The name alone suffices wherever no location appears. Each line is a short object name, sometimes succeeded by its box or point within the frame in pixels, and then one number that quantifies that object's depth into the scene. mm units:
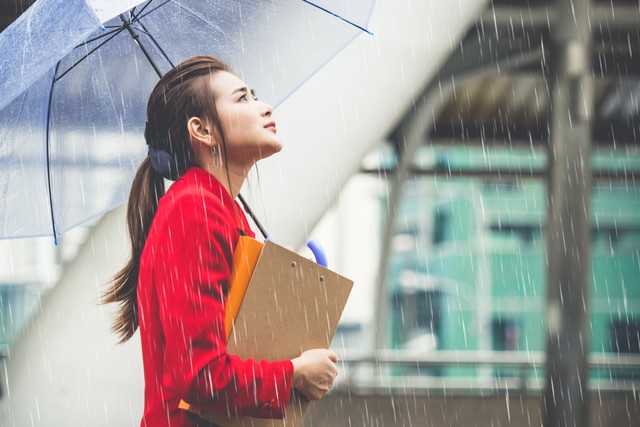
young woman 3271
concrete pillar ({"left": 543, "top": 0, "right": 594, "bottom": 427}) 14834
